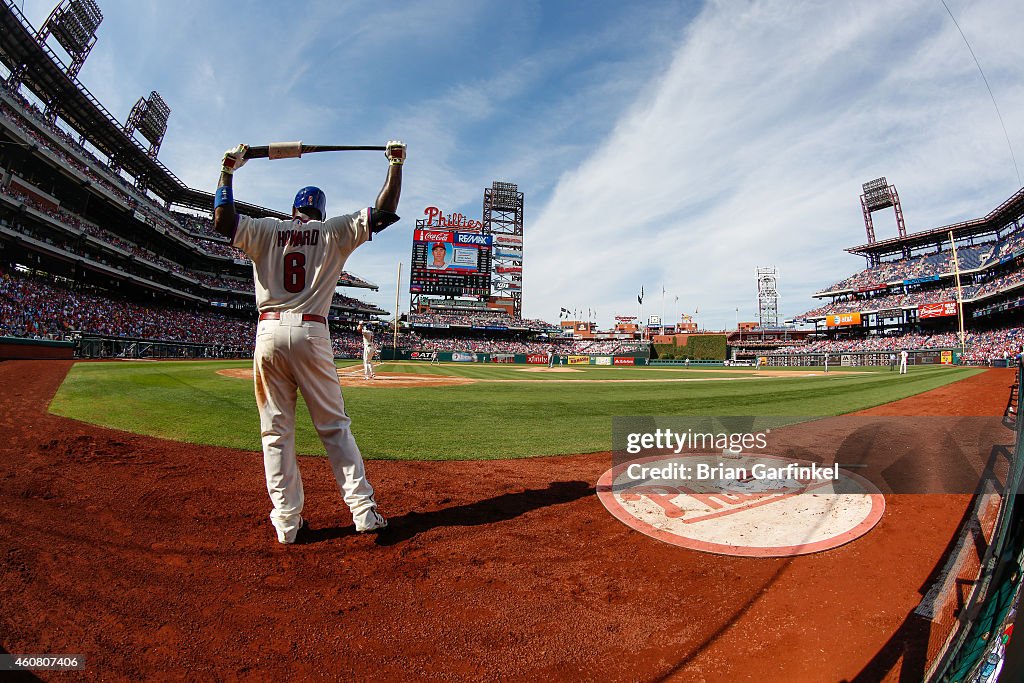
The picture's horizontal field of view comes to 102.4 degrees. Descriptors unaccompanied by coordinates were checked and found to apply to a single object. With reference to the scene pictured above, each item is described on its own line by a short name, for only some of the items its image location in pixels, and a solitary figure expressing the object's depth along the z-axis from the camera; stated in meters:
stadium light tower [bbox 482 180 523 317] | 60.12
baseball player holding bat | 2.64
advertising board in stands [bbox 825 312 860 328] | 54.38
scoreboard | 57.59
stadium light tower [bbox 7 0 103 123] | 29.48
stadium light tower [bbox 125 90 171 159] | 38.97
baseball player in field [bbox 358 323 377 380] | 15.56
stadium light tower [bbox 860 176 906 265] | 55.41
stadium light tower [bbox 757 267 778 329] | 80.69
